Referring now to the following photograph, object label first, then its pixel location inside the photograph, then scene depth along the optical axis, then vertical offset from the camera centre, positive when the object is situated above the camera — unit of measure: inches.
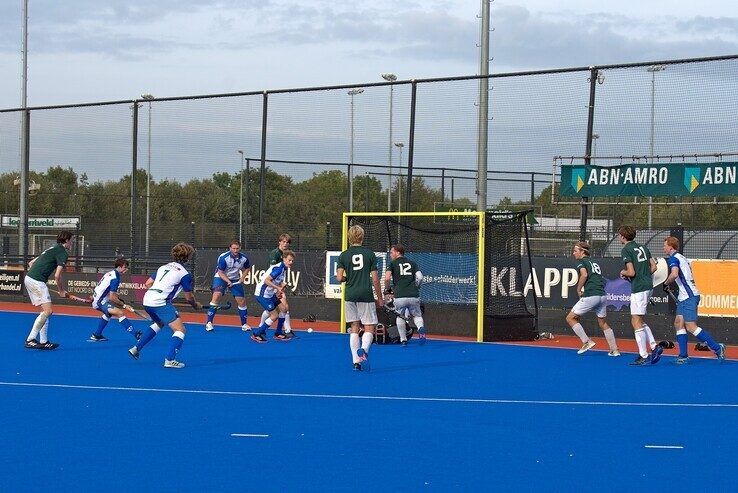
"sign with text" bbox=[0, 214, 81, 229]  1430.9 -3.8
